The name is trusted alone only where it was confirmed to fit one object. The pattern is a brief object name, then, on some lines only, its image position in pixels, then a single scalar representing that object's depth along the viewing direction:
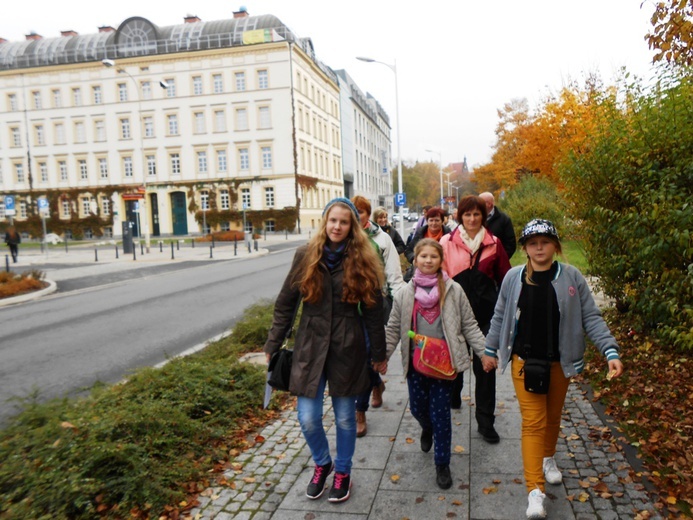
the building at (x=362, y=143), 73.06
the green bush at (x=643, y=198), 4.98
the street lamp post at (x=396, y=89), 29.66
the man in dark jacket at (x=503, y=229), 5.91
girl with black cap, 3.31
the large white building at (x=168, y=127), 51.91
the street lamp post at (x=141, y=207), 29.41
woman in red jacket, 4.46
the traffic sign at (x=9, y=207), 23.72
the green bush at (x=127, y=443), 3.29
